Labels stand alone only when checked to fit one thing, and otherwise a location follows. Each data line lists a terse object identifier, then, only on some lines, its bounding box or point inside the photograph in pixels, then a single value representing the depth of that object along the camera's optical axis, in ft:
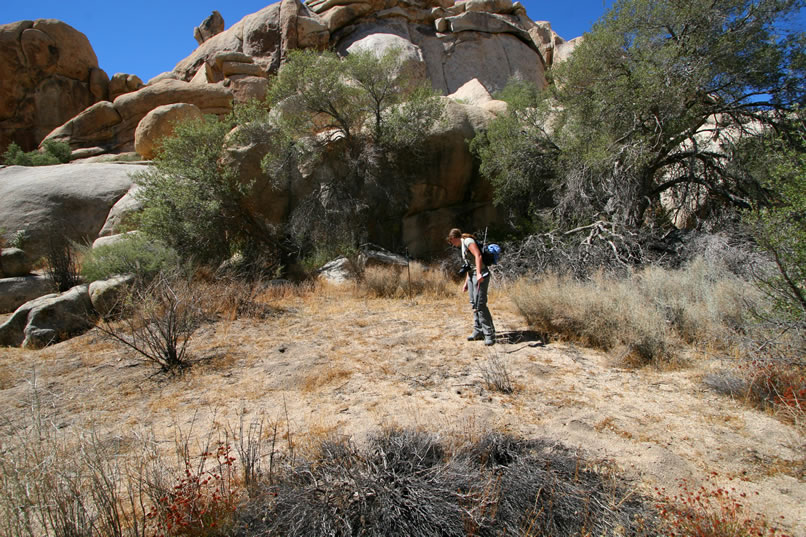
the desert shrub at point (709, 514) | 6.78
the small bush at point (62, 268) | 29.25
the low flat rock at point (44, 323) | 22.15
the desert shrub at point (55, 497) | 5.92
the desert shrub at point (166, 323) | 17.03
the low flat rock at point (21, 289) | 27.63
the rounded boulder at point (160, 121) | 51.21
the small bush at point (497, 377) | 13.91
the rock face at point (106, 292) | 25.14
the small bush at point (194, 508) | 7.23
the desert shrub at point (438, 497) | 7.08
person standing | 18.54
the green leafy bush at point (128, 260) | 27.37
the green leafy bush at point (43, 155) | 56.59
